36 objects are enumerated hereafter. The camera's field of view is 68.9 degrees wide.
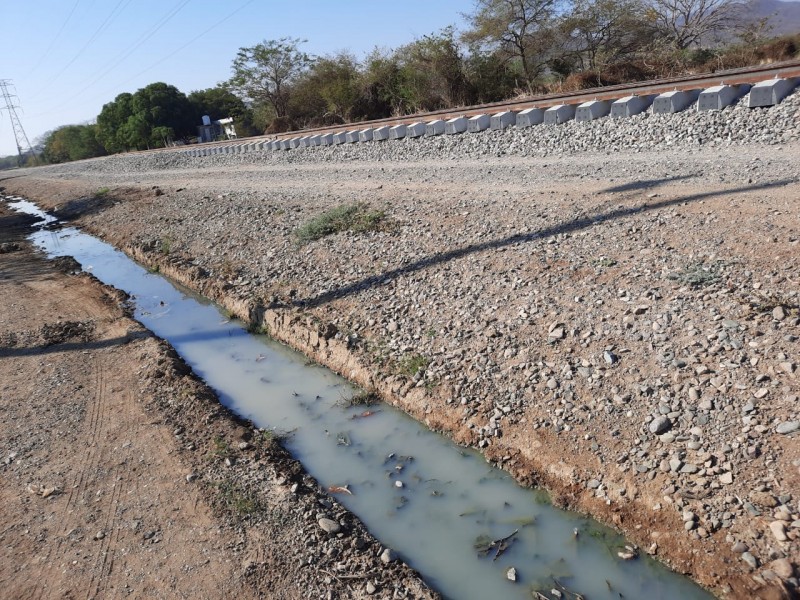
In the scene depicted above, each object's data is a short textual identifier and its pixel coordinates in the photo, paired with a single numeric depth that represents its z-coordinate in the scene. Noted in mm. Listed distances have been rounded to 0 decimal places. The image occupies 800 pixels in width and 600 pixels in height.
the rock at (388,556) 4466
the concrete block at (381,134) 18828
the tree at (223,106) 44219
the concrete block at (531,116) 14250
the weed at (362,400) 6820
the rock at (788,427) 4480
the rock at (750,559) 3900
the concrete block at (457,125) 16016
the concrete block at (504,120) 14852
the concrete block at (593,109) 12984
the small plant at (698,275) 6312
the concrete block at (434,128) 16688
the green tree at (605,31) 22109
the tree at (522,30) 24172
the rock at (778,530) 3930
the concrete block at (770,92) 10141
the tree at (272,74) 41156
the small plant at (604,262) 7285
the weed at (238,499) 5016
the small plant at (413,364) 6738
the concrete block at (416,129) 17328
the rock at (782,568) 3754
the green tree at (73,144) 71500
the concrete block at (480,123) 15516
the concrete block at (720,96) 10758
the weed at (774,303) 5546
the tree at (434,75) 26281
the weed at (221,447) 5883
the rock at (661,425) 4934
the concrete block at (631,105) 12352
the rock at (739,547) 3995
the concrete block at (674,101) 11438
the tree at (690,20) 20250
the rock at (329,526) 4727
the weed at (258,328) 9180
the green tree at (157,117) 55125
